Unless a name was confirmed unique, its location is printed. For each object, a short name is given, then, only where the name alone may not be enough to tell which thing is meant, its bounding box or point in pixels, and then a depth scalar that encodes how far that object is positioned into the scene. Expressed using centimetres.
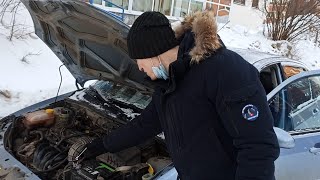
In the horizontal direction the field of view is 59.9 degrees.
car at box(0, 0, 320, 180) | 197
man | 121
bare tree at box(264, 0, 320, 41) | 976
